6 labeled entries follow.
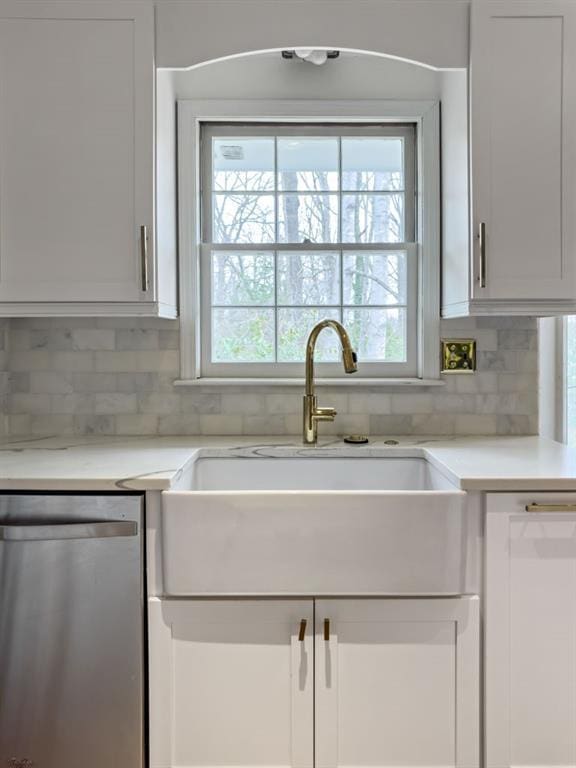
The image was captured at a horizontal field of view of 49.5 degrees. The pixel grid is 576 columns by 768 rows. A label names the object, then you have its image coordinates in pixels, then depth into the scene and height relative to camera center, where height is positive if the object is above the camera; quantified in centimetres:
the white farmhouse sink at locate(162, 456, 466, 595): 154 -44
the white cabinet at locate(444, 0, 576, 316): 186 +65
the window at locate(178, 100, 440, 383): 231 +45
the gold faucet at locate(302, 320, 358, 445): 199 -6
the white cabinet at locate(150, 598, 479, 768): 156 -79
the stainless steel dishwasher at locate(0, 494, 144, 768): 151 -65
